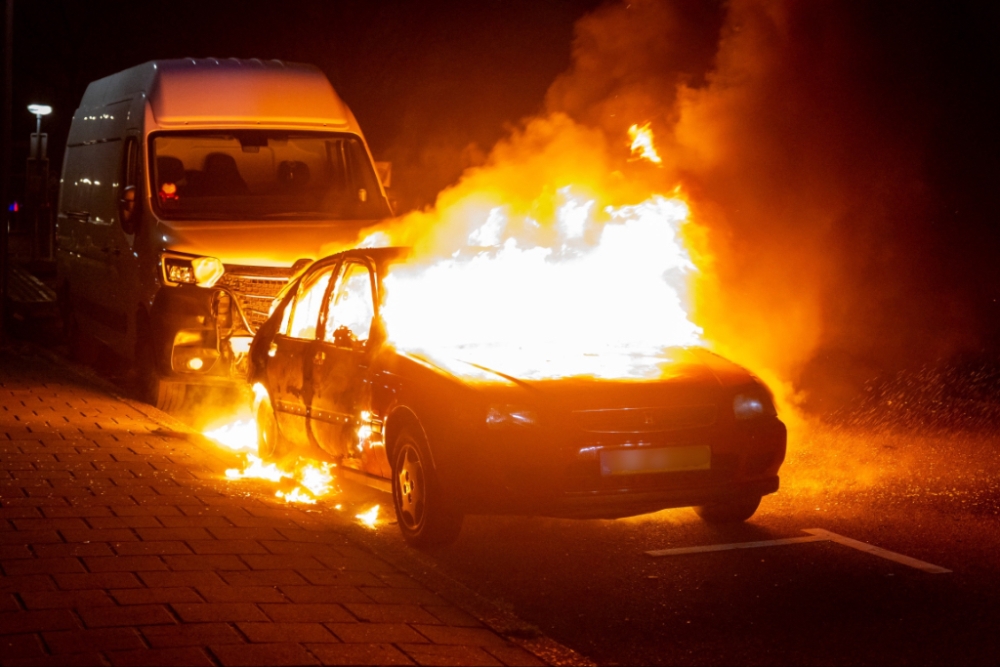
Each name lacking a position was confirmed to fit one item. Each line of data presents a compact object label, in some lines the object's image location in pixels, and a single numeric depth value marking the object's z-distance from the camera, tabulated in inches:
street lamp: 1357.0
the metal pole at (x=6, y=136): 660.7
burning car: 271.1
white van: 479.2
